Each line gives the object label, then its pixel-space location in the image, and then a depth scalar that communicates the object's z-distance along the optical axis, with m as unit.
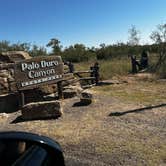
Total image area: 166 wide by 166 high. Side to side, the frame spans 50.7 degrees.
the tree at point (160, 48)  10.83
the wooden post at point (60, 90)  6.50
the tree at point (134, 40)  17.97
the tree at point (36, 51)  17.26
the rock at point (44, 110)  5.00
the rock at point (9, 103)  6.48
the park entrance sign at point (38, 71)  6.05
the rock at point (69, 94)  6.60
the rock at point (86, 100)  5.70
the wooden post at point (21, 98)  6.03
